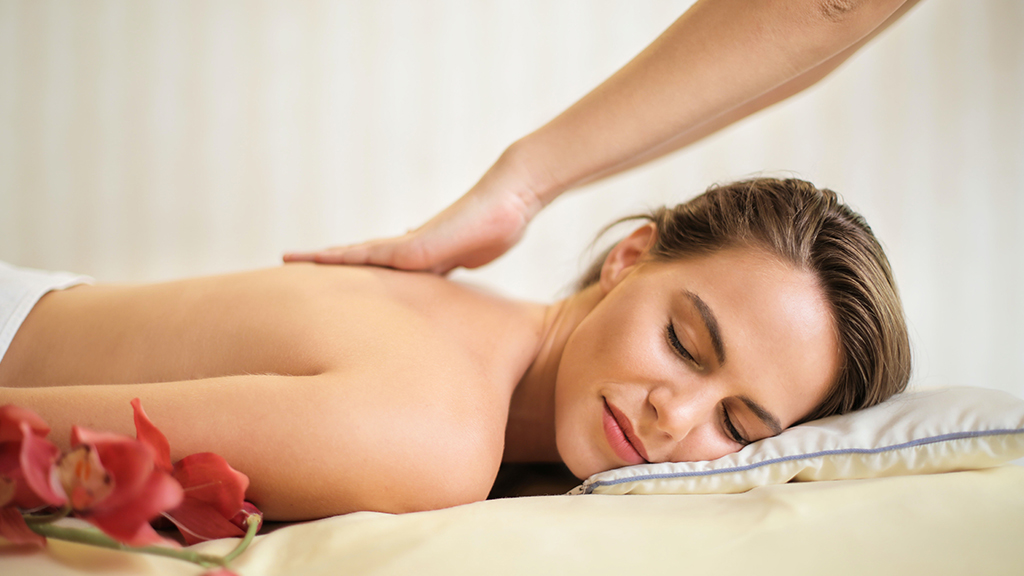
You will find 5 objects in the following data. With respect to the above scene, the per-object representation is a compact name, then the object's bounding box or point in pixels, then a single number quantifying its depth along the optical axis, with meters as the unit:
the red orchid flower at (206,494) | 0.53
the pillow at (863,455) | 0.87
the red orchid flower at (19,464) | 0.39
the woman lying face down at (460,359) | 0.72
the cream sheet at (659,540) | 0.58
